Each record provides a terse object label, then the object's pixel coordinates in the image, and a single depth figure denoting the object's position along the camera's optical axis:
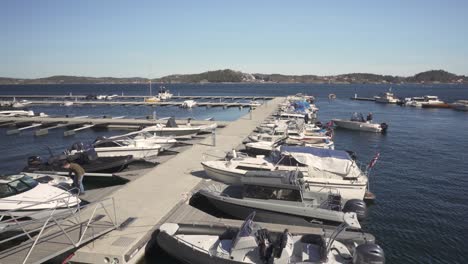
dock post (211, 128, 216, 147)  28.06
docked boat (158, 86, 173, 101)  87.78
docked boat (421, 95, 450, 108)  82.62
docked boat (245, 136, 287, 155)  25.41
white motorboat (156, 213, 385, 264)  10.45
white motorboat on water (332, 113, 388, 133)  43.81
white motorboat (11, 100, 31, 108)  76.00
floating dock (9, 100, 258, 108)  74.50
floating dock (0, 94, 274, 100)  93.25
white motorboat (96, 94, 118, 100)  97.02
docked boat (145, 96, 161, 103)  80.89
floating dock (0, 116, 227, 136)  43.12
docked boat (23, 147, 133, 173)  22.33
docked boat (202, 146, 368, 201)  17.42
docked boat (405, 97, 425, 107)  84.21
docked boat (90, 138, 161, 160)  25.09
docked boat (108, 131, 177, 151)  27.66
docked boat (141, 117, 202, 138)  34.22
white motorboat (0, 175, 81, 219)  13.90
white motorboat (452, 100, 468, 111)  76.66
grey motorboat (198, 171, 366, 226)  14.14
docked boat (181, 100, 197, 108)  73.00
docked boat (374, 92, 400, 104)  94.46
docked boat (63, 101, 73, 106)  80.69
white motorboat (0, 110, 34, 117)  54.04
